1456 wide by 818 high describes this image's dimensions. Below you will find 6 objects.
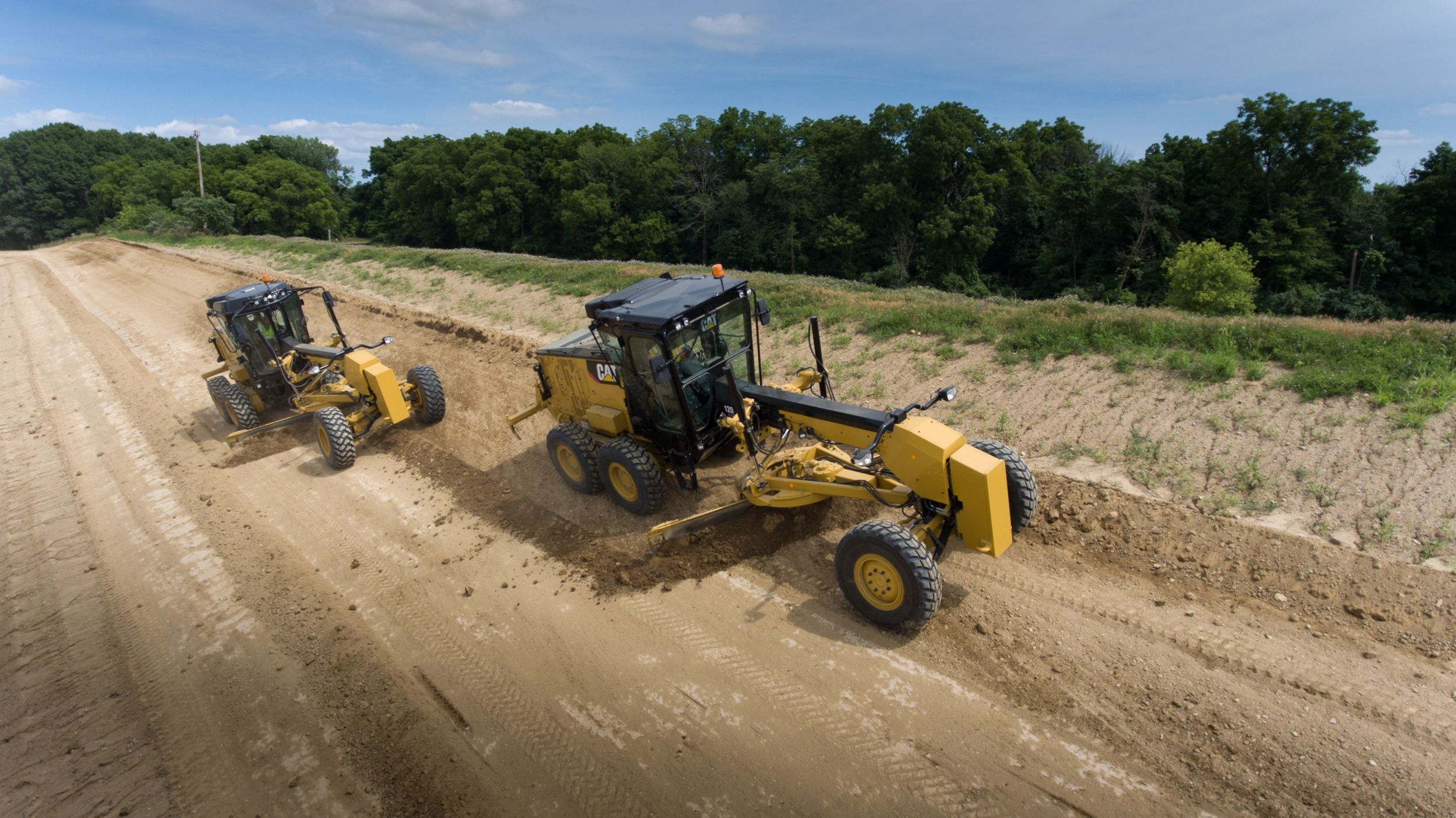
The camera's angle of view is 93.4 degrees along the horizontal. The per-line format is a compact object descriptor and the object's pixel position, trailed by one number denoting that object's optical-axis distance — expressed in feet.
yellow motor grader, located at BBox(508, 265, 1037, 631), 17.75
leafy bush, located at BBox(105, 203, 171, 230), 154.10
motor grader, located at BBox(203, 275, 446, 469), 34.01
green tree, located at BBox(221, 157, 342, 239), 173.37
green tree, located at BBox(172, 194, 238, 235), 140.15
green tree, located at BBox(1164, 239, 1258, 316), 74.49
